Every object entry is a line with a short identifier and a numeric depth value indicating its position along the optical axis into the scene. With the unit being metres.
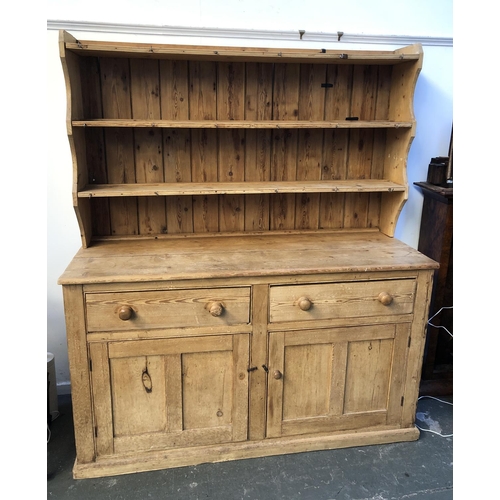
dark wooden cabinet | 2.34
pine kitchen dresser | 1.91
